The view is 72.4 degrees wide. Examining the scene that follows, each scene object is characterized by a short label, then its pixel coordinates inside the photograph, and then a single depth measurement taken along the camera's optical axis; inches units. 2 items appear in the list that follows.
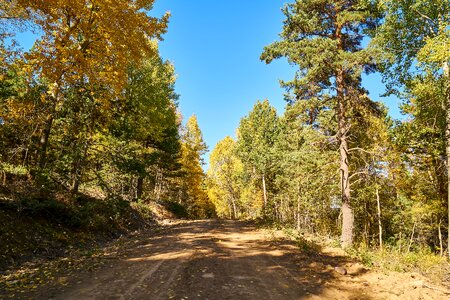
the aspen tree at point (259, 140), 1063.0
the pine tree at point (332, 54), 510.9
